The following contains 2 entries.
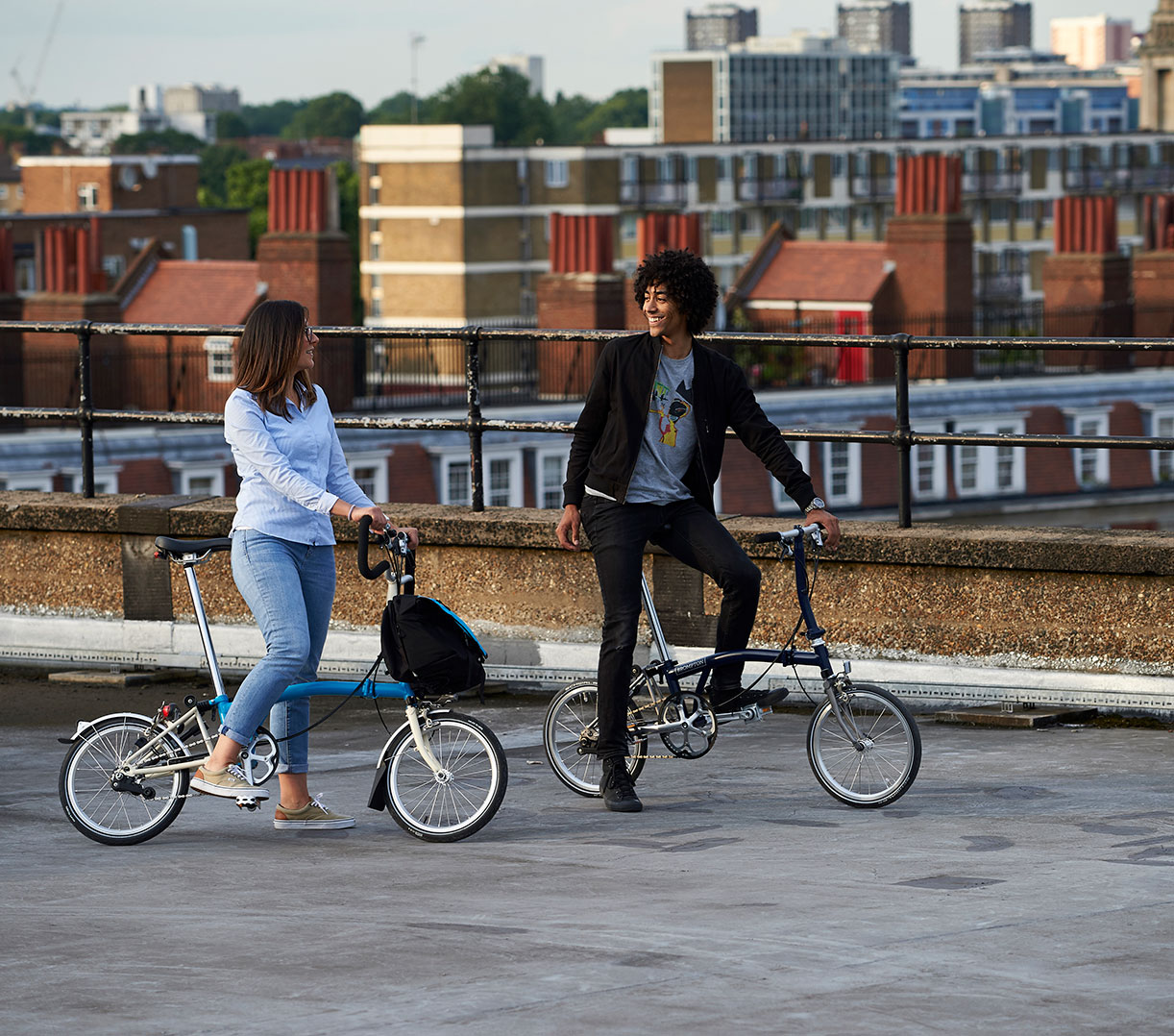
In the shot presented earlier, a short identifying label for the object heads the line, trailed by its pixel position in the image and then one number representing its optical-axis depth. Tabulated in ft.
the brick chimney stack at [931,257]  236.63
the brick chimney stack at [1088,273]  226.79
